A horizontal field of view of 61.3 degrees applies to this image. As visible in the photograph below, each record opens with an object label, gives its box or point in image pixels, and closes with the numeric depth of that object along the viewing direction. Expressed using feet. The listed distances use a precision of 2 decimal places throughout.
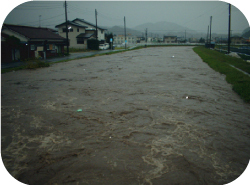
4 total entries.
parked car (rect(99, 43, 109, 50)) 162.30
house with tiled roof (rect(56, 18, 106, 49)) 160.25
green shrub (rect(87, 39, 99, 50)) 152.15
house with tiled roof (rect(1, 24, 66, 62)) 71.40
